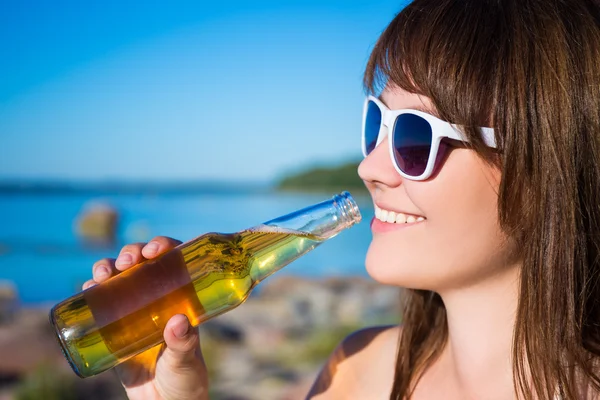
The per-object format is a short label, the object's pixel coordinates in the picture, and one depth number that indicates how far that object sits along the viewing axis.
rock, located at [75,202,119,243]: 19.94
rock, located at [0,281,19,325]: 9.38
